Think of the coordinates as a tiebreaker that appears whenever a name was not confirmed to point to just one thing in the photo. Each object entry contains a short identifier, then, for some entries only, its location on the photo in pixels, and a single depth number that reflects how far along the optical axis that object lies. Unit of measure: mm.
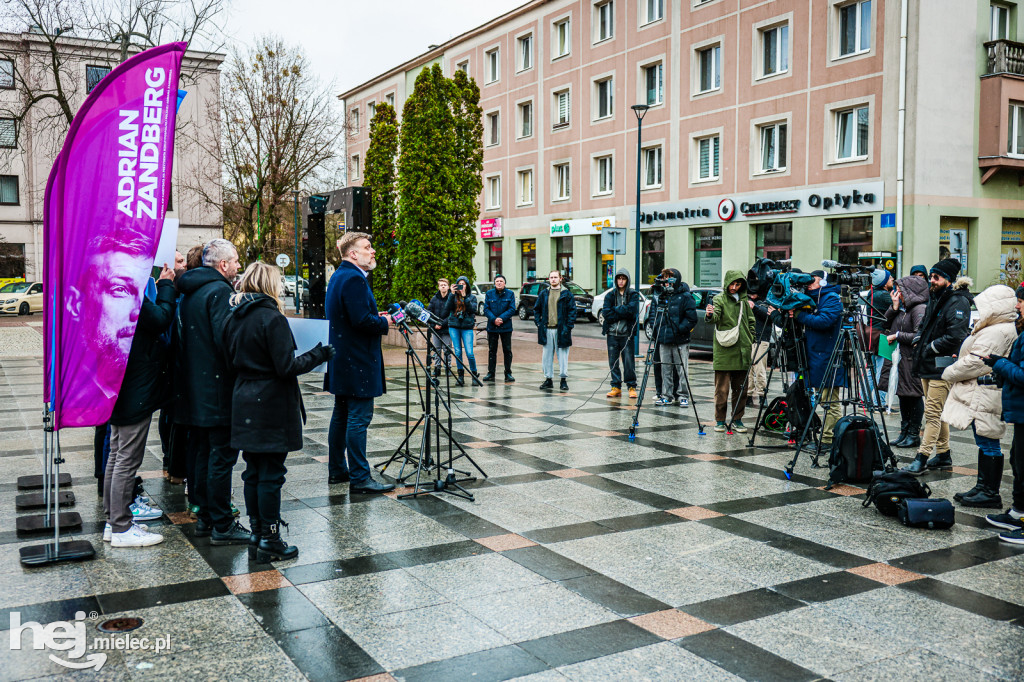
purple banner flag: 5059
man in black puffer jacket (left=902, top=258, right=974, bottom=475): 7656
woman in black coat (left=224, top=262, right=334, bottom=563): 4992
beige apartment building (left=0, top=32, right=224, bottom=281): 42438
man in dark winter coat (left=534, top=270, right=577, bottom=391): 13418
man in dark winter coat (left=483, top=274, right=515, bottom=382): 14492
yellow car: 36125
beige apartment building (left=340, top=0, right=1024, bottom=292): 23922
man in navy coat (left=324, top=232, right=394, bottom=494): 6547
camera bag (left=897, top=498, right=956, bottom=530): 5914
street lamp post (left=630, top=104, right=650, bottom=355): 24839
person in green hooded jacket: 9922
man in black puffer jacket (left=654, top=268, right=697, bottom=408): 11625
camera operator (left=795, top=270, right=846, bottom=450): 8266
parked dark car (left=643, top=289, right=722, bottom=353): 17578
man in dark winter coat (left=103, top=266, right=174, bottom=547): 5355
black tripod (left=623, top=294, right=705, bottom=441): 9695
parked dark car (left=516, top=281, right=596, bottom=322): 31970
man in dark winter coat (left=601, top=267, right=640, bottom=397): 12609
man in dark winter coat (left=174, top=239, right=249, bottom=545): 5434
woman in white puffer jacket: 6547
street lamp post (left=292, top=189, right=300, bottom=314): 41406
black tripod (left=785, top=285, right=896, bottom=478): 7469
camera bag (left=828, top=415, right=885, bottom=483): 7148
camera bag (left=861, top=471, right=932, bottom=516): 6180
